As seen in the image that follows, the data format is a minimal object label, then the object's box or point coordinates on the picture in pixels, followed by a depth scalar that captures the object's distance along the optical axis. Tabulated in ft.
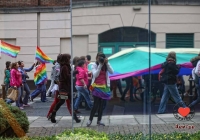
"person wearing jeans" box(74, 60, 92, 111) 51.79
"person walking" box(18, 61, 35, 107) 79.50
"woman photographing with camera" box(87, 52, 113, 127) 36.97
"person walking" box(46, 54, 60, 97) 70.83
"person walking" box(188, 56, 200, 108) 37.10
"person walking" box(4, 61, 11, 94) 82.86
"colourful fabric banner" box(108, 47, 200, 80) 33.78
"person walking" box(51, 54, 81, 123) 54.46
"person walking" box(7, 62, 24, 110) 72.71
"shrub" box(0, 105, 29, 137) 40.43
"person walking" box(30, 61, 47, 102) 83.32
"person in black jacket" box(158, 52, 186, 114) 35.94
